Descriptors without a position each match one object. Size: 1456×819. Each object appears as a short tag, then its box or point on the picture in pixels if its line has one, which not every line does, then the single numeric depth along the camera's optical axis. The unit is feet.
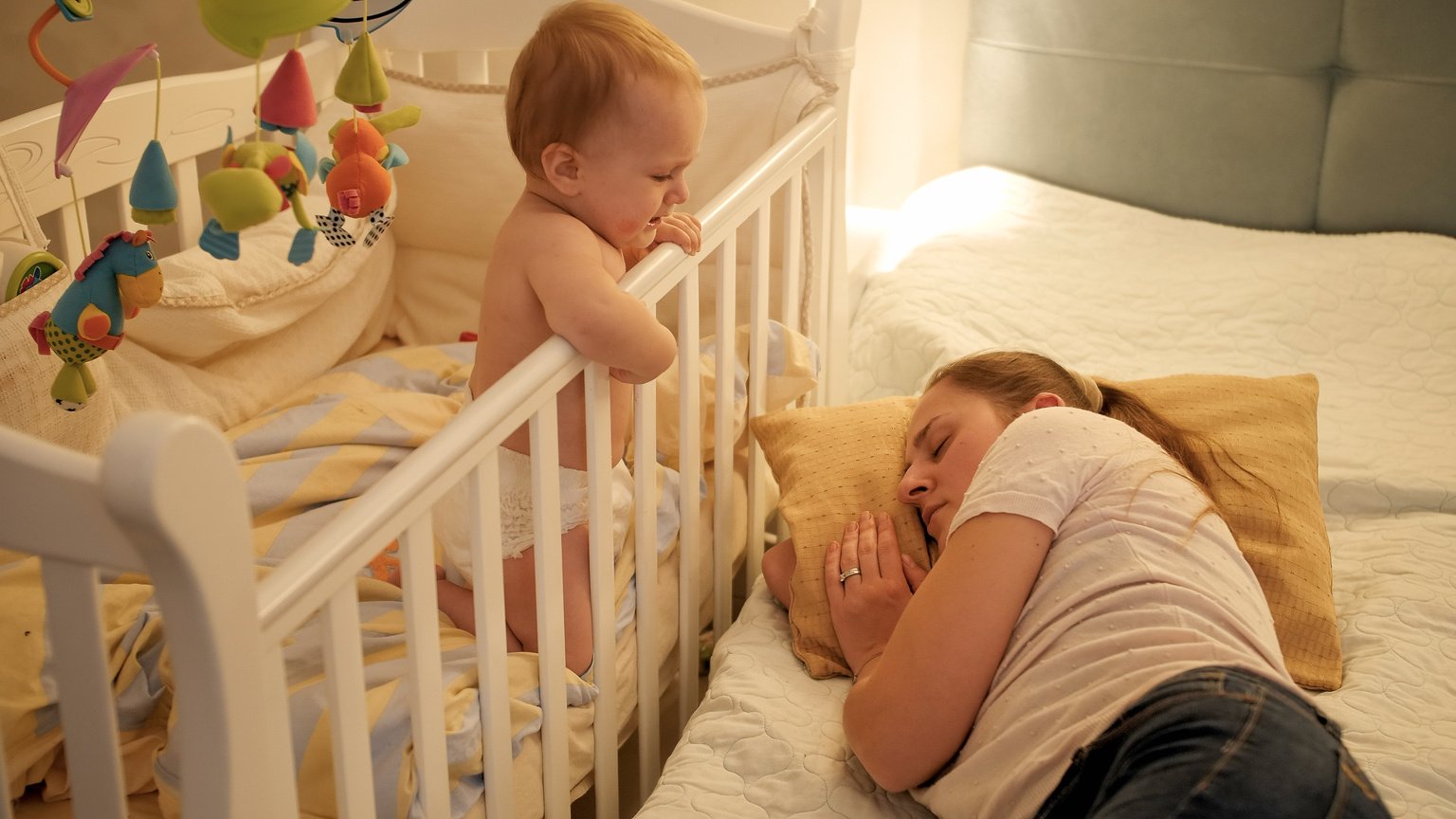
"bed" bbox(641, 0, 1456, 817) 5.69
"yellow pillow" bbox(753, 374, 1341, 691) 4.43
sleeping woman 2.89
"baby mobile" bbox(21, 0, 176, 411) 2.72
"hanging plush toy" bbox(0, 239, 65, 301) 3.68
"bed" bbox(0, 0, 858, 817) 2.17
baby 3.81
